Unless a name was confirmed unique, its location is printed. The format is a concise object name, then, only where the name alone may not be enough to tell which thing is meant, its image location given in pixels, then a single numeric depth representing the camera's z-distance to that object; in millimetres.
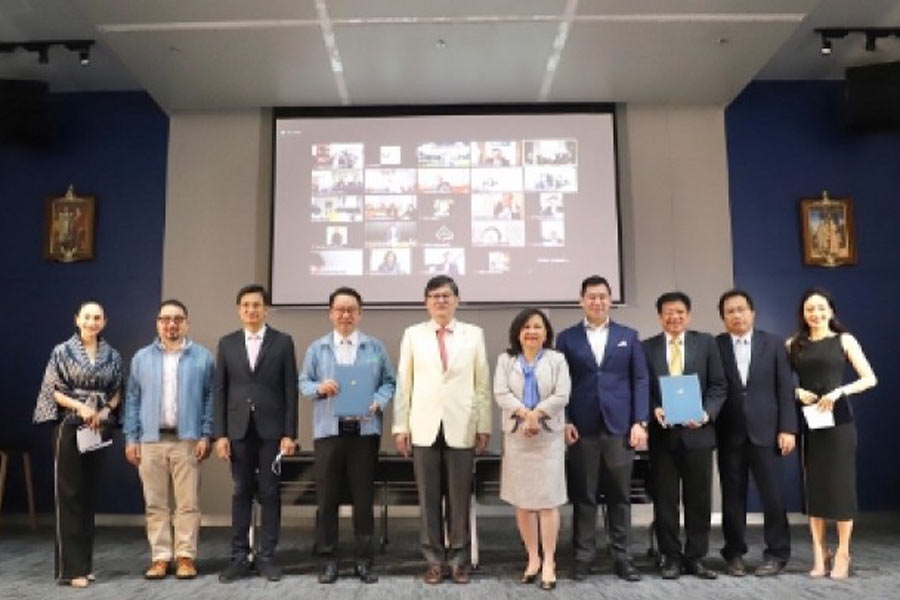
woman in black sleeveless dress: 3799
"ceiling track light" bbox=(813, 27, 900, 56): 5543
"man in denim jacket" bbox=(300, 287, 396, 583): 3770
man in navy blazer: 3758
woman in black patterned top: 3691
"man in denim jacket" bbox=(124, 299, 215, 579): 3877
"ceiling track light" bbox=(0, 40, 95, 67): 5625
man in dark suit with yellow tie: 3777
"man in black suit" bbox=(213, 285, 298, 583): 3812
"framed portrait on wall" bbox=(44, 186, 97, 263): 6090
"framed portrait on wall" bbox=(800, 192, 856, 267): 5996
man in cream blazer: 3703
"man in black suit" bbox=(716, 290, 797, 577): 3824
